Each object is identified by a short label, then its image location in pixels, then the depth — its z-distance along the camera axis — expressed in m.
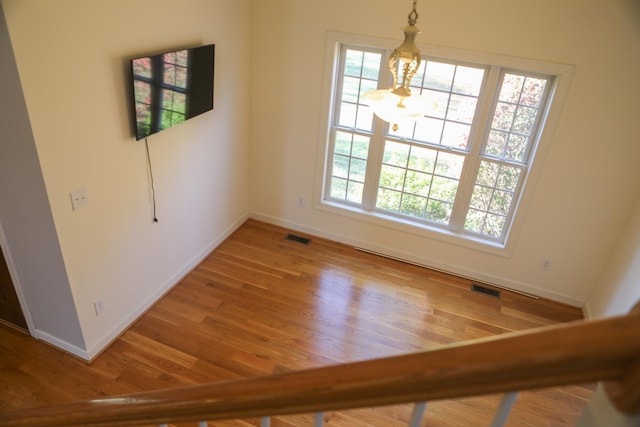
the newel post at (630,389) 0.47
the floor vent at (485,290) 4.24
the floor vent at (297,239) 4.81
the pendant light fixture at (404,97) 2.02
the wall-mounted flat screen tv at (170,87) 2.95
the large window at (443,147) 3.76
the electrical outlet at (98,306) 3.14
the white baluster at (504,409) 0.58
